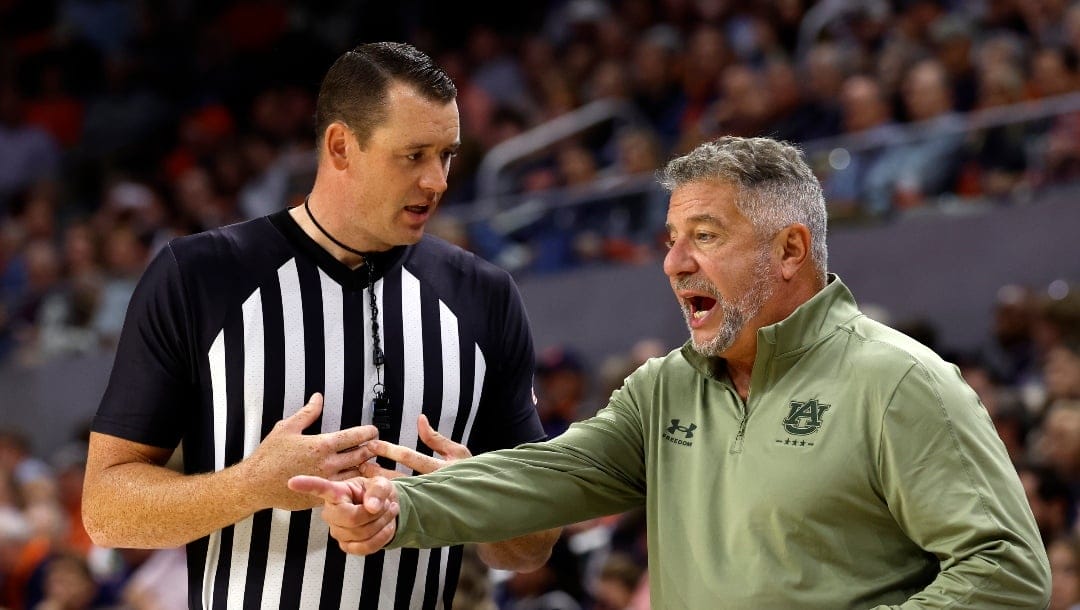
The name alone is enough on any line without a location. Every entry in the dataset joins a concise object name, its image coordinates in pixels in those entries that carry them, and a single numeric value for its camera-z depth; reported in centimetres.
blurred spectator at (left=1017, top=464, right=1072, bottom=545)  1144
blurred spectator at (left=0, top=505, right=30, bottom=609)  1622
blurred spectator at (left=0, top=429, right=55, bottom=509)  1777
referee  641
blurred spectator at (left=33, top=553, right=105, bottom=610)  1521
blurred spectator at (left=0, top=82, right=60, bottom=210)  2472
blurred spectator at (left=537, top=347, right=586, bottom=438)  1592
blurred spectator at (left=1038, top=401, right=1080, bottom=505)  1173
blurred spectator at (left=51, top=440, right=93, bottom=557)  1750
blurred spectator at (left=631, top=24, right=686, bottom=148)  1956
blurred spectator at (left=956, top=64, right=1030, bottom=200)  1452
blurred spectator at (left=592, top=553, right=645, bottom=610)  1238
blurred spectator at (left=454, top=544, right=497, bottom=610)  1021
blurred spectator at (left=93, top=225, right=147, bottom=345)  1950
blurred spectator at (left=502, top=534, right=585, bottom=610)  1270
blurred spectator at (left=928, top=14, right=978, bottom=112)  1584
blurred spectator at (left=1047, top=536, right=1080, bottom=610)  1080
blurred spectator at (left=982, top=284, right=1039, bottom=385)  1405
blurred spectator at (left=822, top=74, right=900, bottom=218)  1511
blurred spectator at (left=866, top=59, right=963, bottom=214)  1479
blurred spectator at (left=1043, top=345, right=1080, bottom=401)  1255
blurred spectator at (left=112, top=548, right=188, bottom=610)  1484
